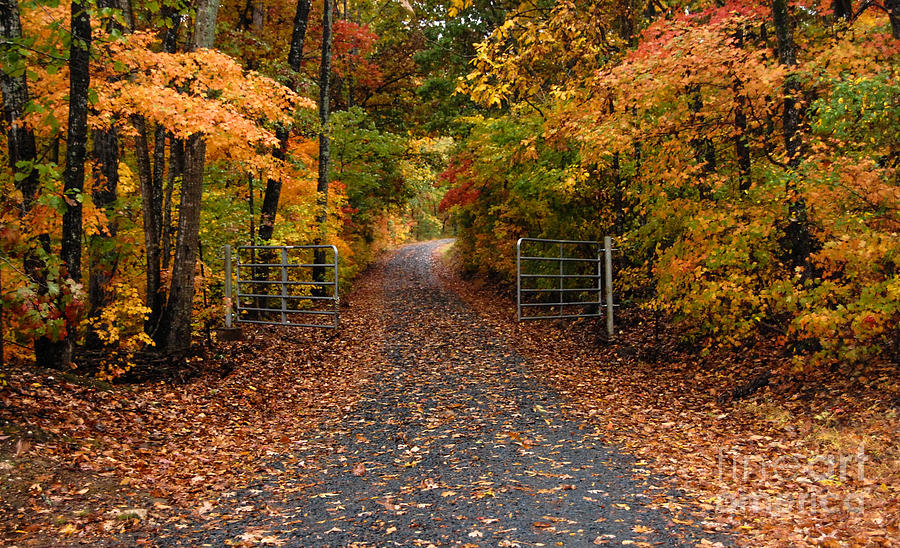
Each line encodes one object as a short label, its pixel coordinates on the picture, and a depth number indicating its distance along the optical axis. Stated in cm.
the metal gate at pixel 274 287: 1118
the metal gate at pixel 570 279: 1113
